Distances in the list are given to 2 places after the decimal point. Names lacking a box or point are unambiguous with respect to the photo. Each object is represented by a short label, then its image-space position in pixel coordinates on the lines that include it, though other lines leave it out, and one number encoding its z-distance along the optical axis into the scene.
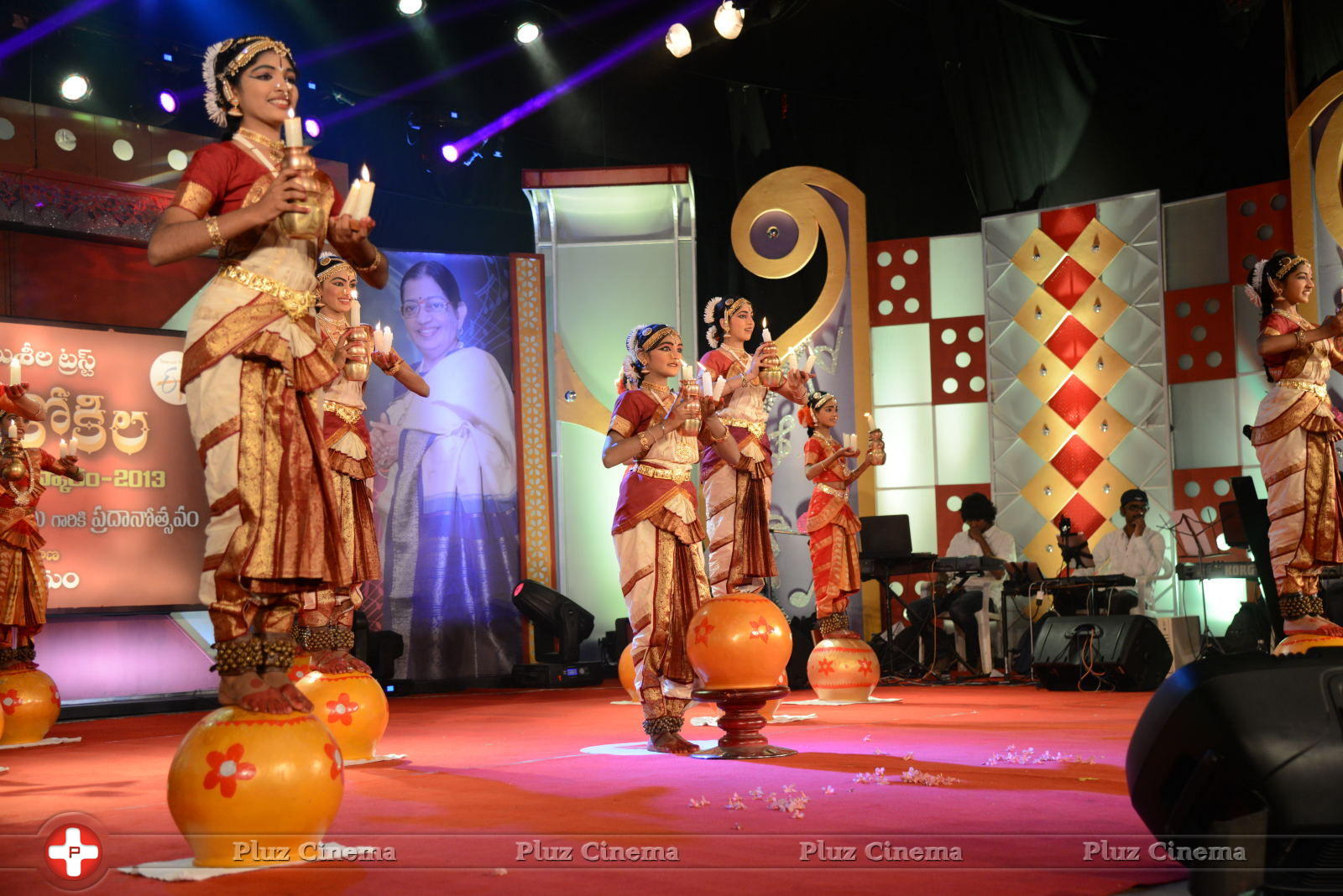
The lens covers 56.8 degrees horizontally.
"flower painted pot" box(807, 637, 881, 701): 7.31
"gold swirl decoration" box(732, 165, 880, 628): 10.76
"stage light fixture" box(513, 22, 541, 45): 10.00
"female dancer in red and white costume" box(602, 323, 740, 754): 4.80
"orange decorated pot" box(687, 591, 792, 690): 4.46
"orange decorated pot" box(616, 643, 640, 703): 6.42
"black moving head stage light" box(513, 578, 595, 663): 9.85
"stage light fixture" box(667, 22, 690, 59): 9.56
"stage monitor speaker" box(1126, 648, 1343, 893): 2.11
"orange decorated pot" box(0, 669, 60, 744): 6.09
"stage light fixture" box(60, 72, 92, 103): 8.31
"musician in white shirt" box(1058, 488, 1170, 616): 9.07
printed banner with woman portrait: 9.84
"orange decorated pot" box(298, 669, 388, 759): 4.70
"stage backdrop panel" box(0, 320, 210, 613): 8.14
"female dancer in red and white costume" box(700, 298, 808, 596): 6.14
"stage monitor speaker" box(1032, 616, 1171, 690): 7.90
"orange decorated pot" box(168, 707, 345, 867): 2.61
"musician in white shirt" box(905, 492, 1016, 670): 9.85
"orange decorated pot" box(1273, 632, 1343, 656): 5.28
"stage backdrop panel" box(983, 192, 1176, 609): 9.81
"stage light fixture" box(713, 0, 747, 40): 9.60
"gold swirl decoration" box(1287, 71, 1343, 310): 8.78
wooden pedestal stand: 4.56
